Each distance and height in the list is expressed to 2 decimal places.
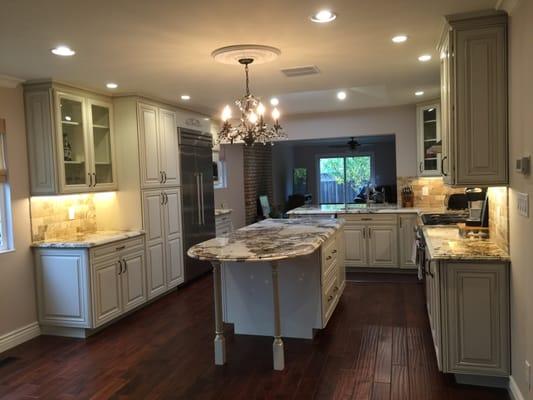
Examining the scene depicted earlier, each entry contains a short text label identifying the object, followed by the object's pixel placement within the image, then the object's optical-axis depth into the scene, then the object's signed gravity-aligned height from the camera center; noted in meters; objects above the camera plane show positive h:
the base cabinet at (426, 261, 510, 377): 2.73 -0.91
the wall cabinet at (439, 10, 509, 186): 2.77 +0.49
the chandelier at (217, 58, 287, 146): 3.57 +0.45
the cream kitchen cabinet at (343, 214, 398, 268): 5.93 -0.87
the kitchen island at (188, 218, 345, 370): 3.35 -0.91
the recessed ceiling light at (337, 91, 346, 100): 5.45 +1.04
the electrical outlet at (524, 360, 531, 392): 2.31 -1.07
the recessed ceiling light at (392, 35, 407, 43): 3.11 +0.98
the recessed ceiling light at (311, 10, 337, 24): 2.60 +0.98
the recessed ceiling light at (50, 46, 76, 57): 3.11 +0.99
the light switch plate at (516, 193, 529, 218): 2.34 -0.18
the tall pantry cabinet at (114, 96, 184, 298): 4.86 +0.04
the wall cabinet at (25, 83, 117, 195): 4.07 +0.47
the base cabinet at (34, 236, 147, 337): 4.00 -0.94
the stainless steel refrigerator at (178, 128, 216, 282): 5.76 -0.13
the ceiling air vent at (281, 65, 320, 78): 3.92 +0.99
